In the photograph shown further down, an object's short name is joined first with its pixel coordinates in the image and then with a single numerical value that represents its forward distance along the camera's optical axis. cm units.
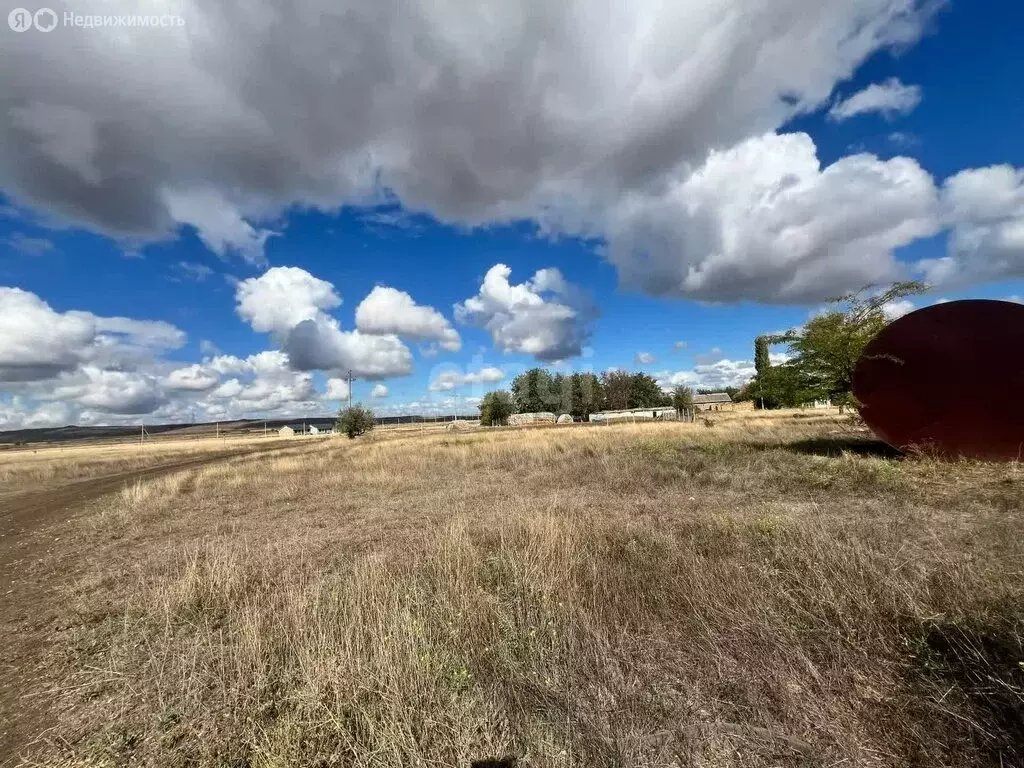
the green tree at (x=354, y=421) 5612
